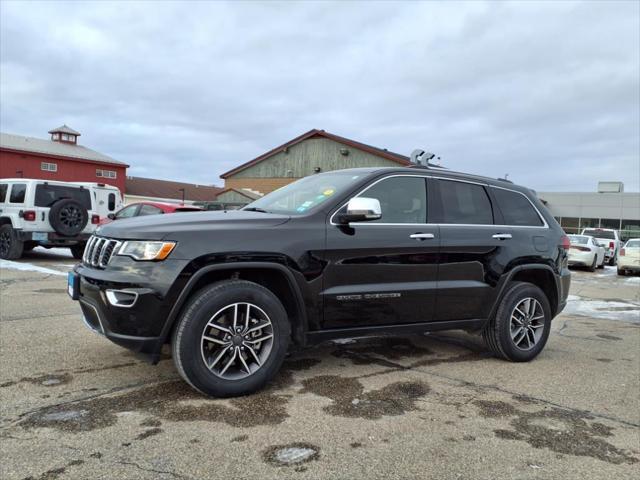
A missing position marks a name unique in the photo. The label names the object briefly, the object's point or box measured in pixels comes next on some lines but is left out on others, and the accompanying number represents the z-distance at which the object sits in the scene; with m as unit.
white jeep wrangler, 11.75
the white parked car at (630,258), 17.95
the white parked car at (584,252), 18.92
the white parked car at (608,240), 24.41
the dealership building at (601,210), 37.47
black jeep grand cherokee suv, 3.54
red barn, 36.28
